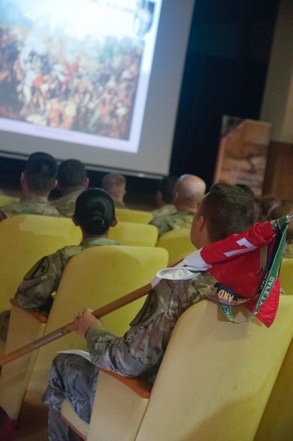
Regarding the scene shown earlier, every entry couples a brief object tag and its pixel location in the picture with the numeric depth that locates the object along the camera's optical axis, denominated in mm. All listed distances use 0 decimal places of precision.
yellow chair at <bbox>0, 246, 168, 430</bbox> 2424
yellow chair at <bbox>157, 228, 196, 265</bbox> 3574
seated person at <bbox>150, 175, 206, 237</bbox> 4125
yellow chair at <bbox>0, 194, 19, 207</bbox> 3992
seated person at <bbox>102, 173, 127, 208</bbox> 4953
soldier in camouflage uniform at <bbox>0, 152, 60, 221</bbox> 3592
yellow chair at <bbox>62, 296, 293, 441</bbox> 1926
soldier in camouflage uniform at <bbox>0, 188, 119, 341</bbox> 2506
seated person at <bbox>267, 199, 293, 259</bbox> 3207
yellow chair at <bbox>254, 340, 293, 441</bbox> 2252
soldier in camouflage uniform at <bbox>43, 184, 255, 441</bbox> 1949
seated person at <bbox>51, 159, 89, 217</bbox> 4189
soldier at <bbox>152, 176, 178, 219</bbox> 5020
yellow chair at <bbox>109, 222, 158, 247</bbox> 3488
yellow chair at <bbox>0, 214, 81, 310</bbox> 2879
